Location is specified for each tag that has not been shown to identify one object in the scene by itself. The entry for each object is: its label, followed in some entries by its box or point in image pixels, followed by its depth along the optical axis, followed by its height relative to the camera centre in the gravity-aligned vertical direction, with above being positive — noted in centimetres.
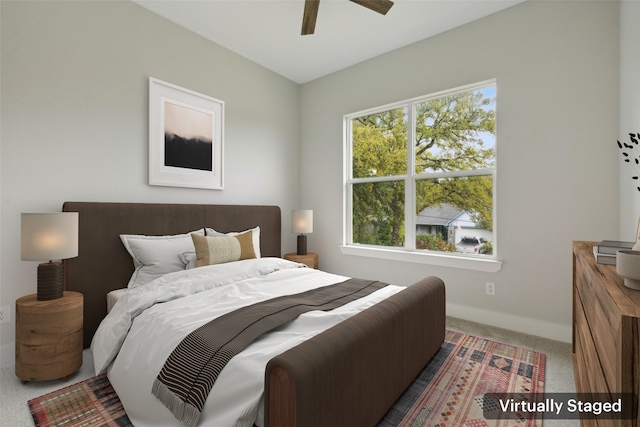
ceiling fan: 240 +167
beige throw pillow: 261 -31
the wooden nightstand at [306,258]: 365 -53
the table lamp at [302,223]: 383 -10
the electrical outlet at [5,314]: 216 -71
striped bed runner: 125 -61
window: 305 +46
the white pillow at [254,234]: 301 -20
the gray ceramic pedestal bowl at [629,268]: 89 -16
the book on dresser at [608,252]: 128 -16
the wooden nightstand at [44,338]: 185 -77
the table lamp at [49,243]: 188 -18
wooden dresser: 69 -34
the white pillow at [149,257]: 247 -36
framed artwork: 288 +79
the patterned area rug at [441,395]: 159 -106
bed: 108 -58
